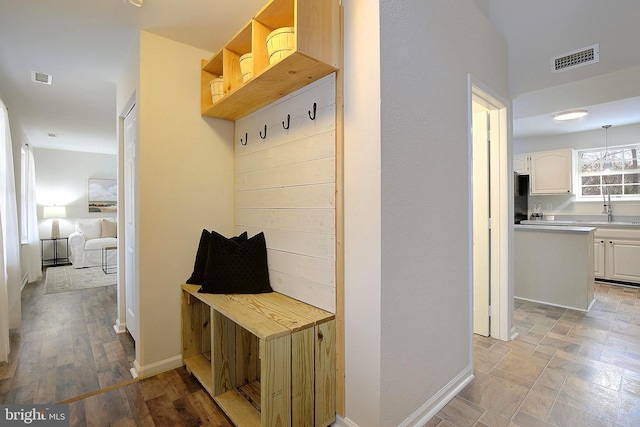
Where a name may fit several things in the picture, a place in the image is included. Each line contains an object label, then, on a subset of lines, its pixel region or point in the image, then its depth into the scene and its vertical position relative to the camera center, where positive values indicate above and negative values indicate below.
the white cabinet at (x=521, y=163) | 5.21 +0.81
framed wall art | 6.55 +0.38
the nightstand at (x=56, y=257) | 5.88 -0.90
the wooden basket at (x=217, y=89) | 2.09 +0.87
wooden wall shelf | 1.35 +0.80
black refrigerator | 5.20 +0.23
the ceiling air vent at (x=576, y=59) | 2.32 +1.20
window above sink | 4.53 +0.57
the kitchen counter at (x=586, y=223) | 4.09 -0.22
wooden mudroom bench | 1.34 -0.78
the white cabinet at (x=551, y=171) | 4.80 +0.63
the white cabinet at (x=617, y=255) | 4.03 -0.65
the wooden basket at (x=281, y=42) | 1.40 +0.80
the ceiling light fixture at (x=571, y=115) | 3.58 +1.15
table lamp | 5.95 -0.05
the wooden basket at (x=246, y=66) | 1.72 +0.85
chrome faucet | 4.64 +0.02
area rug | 4.28 -1.06
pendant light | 4.65 +0.82
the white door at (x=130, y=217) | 2.23 -0.05
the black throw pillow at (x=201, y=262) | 2.13 -0.36
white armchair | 5.55 -0.59
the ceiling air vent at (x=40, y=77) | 2.64 +1.23
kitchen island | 3.09 -0.62
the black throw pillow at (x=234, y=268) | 1.91 -0.37
